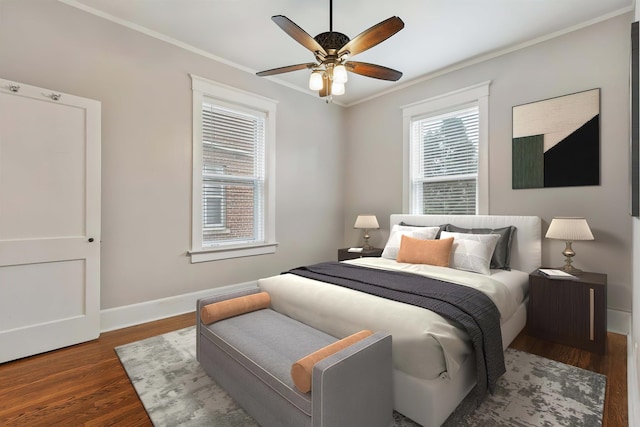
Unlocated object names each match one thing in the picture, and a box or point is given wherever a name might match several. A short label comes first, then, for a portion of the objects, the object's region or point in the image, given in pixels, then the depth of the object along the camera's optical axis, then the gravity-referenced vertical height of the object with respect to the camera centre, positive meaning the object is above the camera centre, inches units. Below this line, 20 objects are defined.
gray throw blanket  67.4 -22.0
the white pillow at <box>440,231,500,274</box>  111.5 -14.6
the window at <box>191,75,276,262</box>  135.9 +19.1
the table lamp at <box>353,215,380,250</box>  168.9 -5.7
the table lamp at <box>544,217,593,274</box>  102.6 -5.9
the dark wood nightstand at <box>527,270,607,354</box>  92.8 -31.0
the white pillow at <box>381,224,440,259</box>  132.4 -9.9
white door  90.7 -3.3
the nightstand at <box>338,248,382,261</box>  162.1 -22.5
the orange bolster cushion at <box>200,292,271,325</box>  81.6 -27.4
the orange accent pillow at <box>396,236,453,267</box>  117.0 -15.3
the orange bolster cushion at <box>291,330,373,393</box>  50.4 -26.3
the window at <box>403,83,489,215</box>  142.2 +30.9
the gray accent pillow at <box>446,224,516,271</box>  119.9 -13.3
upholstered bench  49.9 -30.8
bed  60.3 -25.7
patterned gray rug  64.8 -44.1
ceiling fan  77.8 +47.0
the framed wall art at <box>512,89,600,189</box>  113.0 +29.2
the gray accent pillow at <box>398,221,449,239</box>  133.2 -6.7
